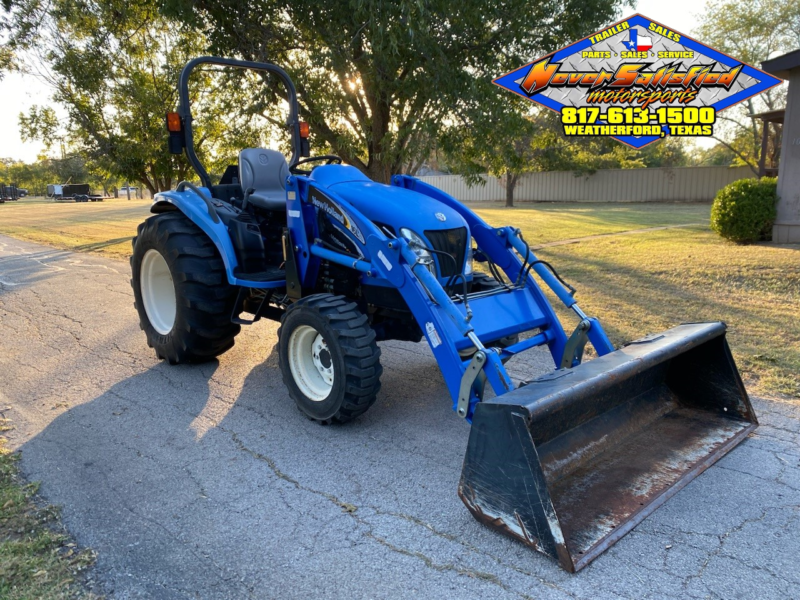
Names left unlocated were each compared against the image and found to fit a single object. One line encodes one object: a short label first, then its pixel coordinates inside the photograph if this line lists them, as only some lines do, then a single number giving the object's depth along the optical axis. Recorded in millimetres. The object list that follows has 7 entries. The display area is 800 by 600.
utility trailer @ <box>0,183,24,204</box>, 56875
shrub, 11078
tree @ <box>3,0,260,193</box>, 12234
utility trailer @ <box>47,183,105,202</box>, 51900
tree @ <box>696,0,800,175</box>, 24953
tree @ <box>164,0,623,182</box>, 7828
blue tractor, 2727
